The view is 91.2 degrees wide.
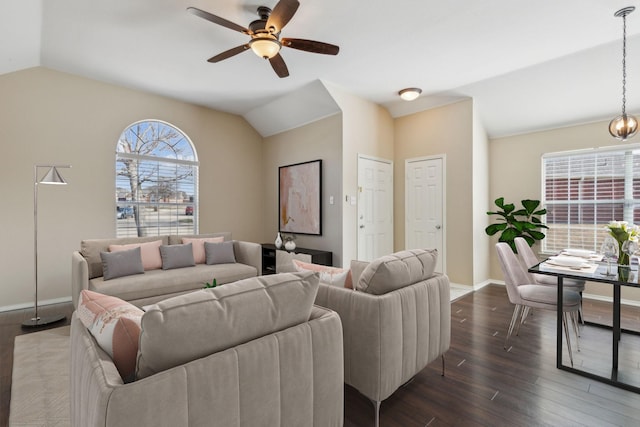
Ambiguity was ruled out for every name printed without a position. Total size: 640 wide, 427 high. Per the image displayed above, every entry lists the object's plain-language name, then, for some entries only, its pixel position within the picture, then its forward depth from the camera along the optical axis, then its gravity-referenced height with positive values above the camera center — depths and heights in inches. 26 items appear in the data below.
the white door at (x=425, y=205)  197.5 +3.8
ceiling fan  91.7 +57.9
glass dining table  85.1 -25.0
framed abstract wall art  198.8 +8.9
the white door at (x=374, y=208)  196.4 +1.9
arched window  184.1 +18.9
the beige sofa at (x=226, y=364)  35.4 -20.0
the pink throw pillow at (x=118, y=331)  42.4 -16.9
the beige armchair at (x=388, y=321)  66.3 -25.1
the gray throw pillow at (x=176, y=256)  149.9 -21.8
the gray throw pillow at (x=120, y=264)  131.7 -22.4
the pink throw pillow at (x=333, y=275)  81.4 -17.0
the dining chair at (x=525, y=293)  103.9 -28.8
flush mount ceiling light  178.7 +67.9
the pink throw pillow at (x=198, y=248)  163.3 -19.2
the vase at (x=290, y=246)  191.8 -21.4
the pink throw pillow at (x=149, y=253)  146.3 -19.9
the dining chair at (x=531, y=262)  130.1 -22.8
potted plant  180.2 -7.8
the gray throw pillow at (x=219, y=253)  163.2 -21.8
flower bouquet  99.0 -8.9
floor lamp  126.1 -44.0
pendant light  114.0 +31.4
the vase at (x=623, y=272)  85.5 -18.4
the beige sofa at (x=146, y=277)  125.3 -28.9
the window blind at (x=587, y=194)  164.6 +9.3
